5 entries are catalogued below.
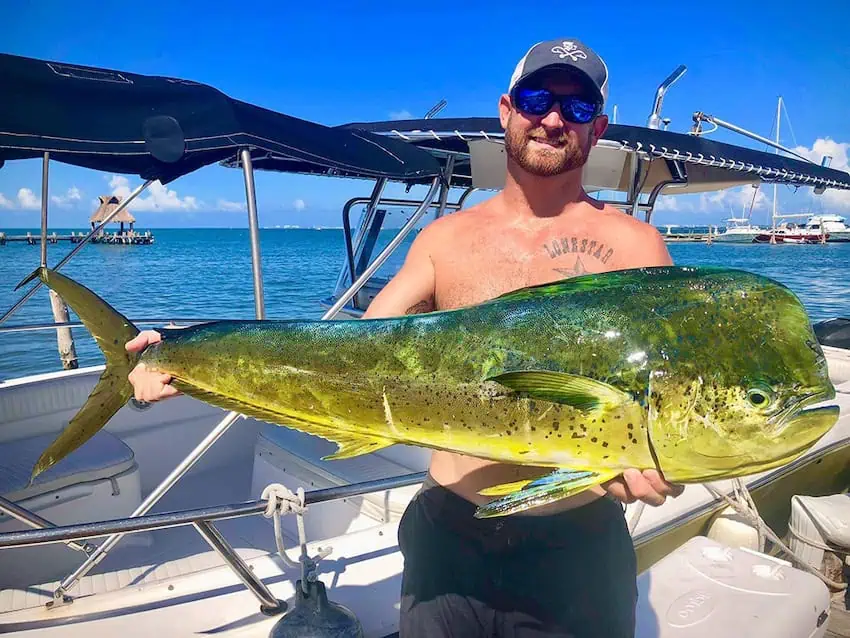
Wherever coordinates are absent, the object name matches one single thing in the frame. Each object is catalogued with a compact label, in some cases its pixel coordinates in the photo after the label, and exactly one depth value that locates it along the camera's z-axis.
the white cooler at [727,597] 2.63
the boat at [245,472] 2.50
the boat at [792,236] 90.49
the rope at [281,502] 2.24
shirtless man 1.93
